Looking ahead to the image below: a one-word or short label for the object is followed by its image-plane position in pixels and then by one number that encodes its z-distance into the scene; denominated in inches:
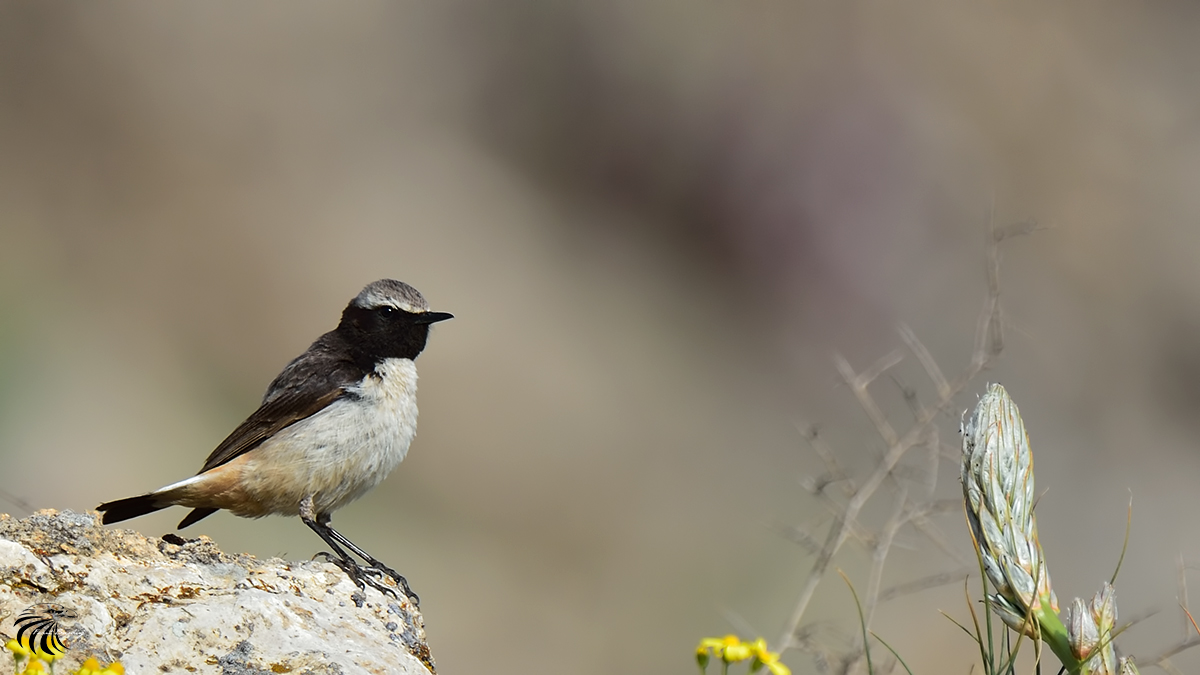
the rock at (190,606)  230.2
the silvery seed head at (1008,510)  201.3
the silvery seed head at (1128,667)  202.5
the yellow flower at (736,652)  185.0
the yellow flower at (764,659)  177.9
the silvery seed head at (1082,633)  194.5
